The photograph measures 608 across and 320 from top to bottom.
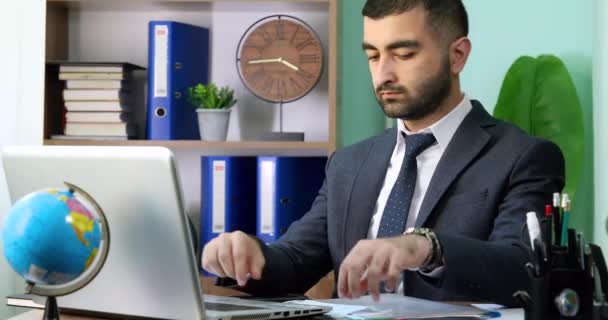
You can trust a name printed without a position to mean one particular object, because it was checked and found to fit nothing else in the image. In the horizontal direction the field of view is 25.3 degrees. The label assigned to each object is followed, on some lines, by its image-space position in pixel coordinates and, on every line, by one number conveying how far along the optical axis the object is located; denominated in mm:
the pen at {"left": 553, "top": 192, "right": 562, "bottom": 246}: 1965
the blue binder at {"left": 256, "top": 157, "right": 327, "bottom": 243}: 3428
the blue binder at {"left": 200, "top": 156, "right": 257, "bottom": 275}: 3448
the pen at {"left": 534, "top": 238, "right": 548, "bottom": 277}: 1915
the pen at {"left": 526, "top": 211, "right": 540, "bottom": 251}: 1966
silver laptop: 1970
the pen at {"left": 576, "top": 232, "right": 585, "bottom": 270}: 1918
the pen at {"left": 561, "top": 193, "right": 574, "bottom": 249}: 1975
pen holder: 1903
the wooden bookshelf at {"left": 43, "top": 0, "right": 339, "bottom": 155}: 3398
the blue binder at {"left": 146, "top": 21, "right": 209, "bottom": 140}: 3465
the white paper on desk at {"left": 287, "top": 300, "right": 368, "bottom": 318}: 2201
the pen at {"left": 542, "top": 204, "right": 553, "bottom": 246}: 1923
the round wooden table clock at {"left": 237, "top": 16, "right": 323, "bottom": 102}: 3463
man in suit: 2628
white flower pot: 3454
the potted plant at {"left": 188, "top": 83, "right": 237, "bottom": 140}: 3457
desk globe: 1908
